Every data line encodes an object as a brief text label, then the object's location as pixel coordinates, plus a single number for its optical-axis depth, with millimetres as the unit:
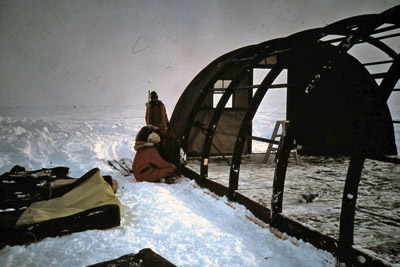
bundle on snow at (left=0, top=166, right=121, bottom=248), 3221
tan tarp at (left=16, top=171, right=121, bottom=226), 3373
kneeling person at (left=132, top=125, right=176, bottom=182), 6121
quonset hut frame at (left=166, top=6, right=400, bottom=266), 2580
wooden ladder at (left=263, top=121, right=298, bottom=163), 7395
